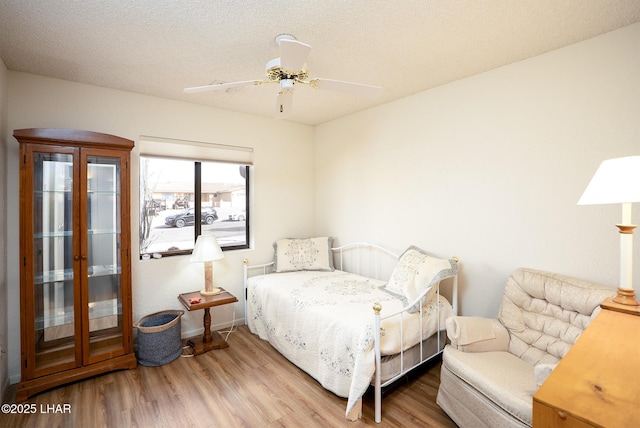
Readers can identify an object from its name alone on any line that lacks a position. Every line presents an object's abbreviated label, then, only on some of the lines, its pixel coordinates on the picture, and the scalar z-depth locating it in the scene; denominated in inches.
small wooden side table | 112.3
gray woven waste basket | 104.3
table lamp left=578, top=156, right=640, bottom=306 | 55.5
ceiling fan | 72.3
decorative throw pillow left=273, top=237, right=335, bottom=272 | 141.6
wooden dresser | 29.0
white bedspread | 80.0
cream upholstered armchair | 63.1
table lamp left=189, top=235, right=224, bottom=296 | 116.7
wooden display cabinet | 86.3
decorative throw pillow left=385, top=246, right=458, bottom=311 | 93.9
